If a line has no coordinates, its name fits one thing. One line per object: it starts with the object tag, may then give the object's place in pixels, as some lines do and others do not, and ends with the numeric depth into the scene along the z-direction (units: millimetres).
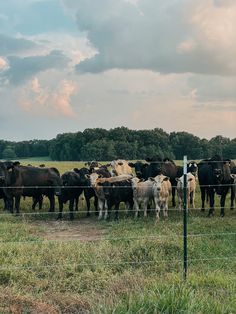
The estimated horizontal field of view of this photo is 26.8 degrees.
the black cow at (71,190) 17391
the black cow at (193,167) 23281
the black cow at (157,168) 19438
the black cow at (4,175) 18328
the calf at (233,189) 17750
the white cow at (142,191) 16609
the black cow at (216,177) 16812
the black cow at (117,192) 16625
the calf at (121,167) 22128
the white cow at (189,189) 17594
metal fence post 7273
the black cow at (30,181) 18203
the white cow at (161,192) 16250
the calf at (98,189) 16906
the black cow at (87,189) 17656
